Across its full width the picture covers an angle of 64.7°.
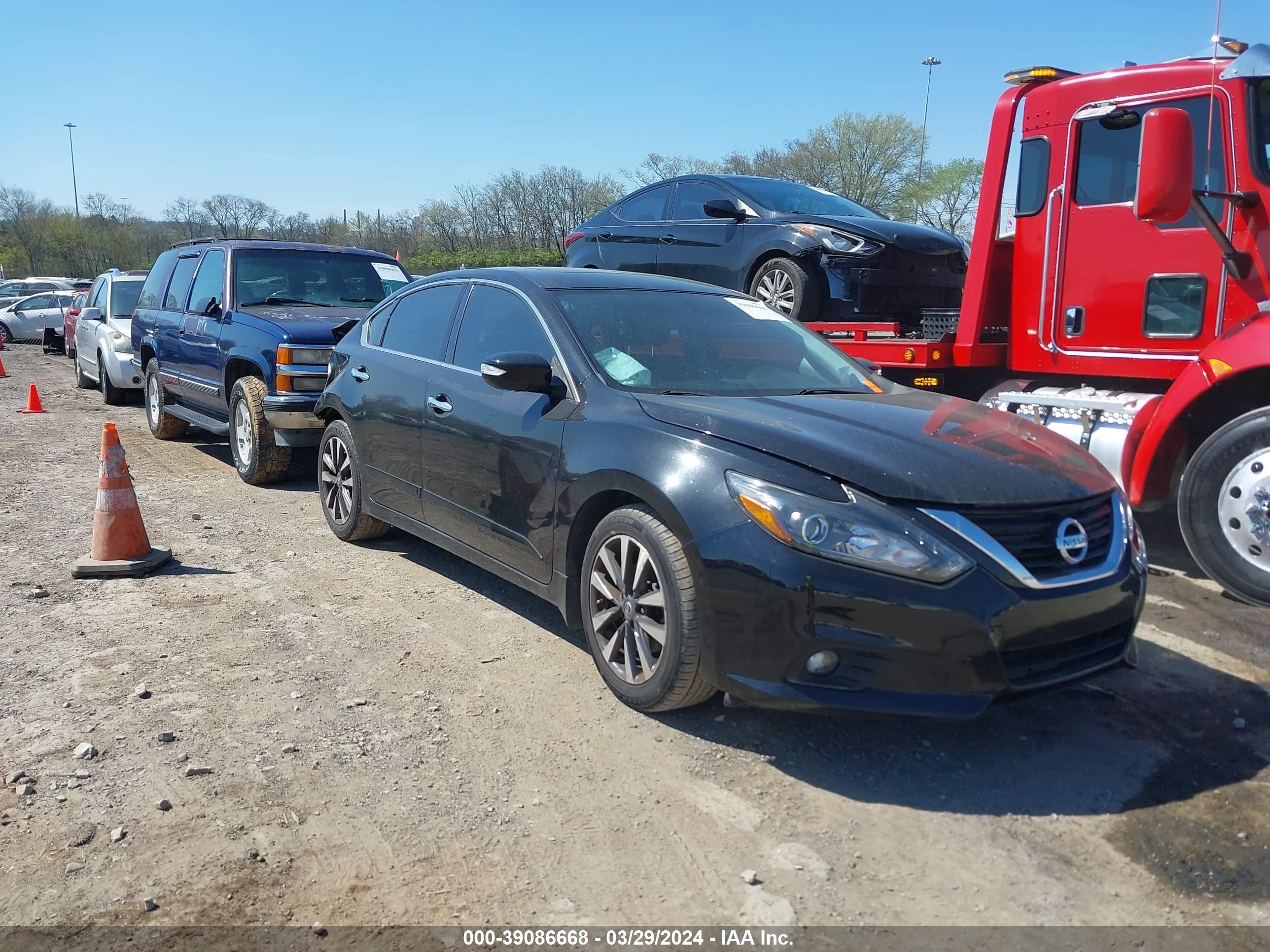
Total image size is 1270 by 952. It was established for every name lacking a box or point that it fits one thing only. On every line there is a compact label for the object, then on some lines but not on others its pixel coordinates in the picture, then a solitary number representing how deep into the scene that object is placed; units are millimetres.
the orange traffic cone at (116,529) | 5641
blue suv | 7742
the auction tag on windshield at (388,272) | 9609
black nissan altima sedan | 3209
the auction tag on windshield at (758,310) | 5121
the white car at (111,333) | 13328
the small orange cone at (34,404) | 13055
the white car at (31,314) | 27984
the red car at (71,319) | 20516
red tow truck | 5207
